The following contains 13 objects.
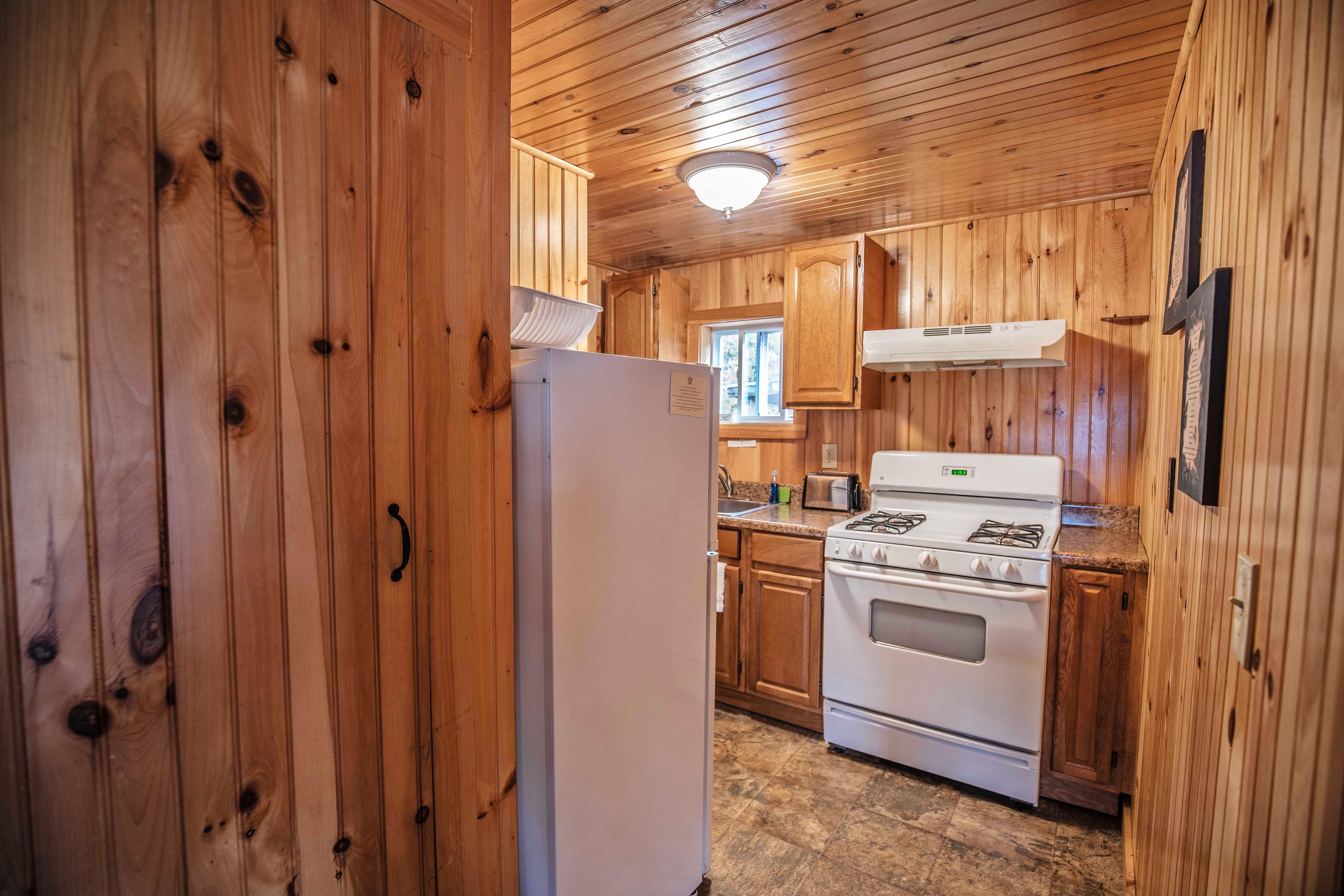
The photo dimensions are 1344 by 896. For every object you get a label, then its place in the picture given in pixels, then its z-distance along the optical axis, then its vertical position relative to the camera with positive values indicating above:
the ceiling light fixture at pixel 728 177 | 2.28 +0.89
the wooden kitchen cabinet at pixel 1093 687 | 2.12 -0.96
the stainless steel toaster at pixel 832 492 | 3.14 -0.41
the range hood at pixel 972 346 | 2.44 +0.29
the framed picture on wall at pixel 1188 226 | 1.21 +0.40
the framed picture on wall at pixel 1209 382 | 0.91 +0.06
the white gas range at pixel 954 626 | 2.21 -0.82
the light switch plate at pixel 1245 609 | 0.73 -0.23
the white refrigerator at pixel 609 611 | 1.39 -0.50
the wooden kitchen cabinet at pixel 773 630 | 2.73 -1.01
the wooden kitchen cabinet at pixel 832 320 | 2.90 +0.46
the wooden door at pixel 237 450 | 0.64 -0.06
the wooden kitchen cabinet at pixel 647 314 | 3.57 +0.58
